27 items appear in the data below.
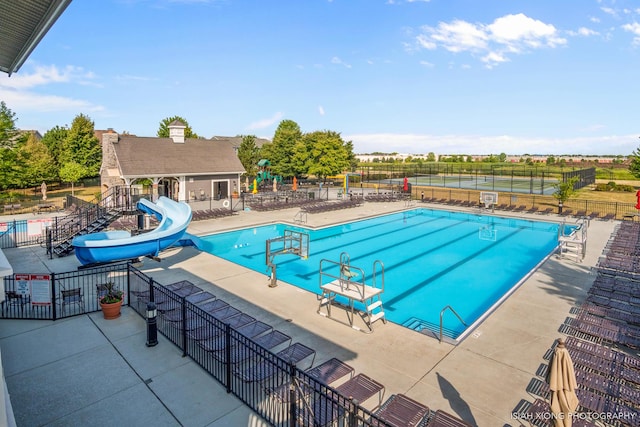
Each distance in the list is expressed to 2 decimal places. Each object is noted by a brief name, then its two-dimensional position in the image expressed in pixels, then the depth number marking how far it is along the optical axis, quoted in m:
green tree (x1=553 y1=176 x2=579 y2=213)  28.22
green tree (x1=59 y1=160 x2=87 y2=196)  36.12
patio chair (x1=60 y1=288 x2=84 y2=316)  10.12
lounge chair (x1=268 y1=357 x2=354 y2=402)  5.97
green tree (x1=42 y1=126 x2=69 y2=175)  46.24
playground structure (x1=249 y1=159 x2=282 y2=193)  42.72
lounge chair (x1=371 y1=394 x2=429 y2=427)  5.35
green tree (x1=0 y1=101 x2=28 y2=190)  21.98
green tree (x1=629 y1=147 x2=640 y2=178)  38.60
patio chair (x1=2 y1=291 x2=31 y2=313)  9.91
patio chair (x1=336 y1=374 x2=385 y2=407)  5.92
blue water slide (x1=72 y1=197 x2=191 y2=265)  12.93
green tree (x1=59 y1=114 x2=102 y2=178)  44.59
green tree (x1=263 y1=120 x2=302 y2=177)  48.25
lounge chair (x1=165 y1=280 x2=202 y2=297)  10.39
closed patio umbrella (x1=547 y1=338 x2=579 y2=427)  4.90
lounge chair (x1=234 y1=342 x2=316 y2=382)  6.38
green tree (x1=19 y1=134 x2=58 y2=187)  37.00
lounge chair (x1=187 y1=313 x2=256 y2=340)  7.86
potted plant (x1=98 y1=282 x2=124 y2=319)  9.70
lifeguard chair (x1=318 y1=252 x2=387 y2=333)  9.52
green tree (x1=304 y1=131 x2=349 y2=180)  46.72
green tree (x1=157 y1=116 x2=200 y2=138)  51.91
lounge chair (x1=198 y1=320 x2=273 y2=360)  7.28
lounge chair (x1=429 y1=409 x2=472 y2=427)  5.15
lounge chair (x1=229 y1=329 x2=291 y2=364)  7.03
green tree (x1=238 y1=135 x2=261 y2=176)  43.62
